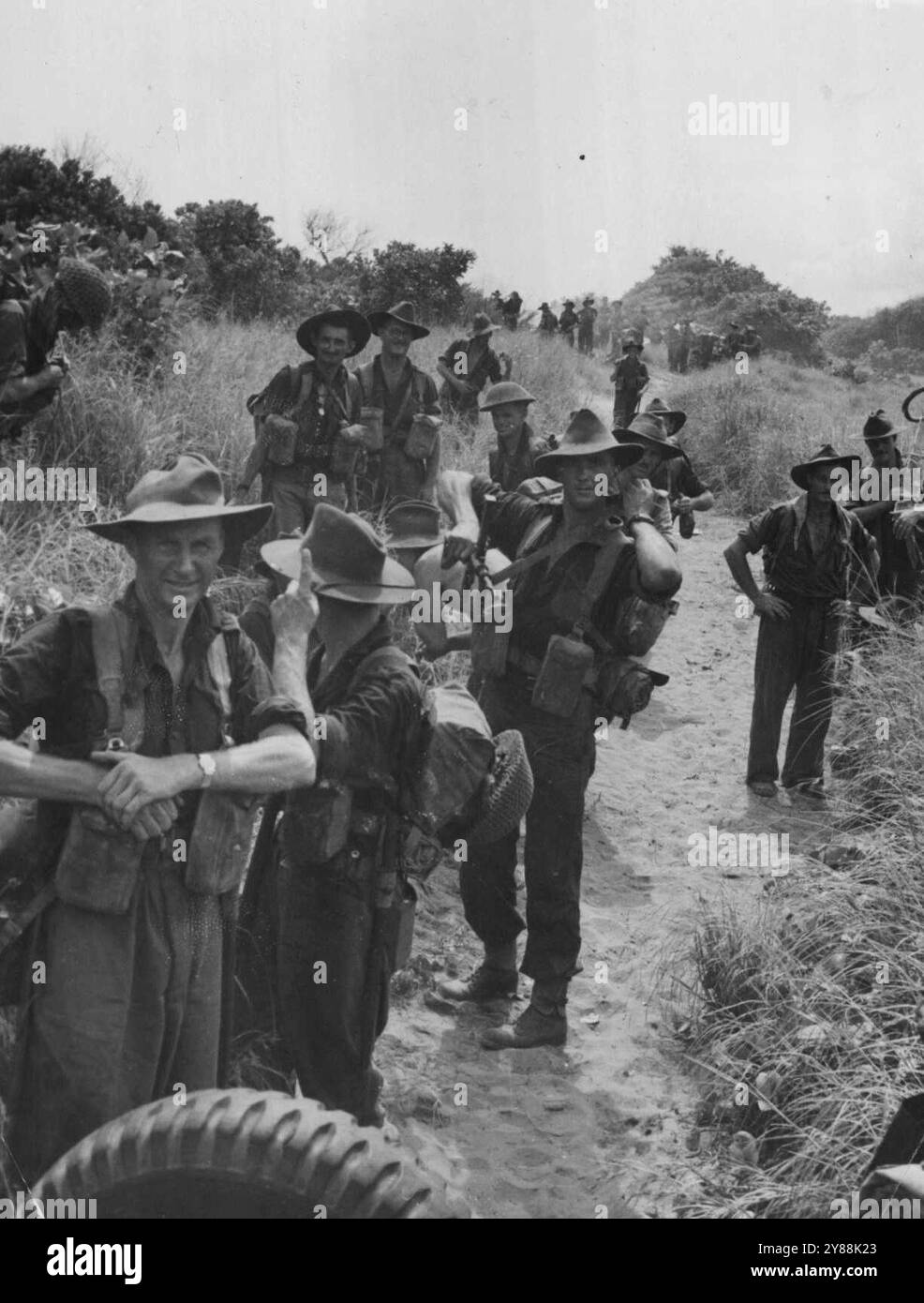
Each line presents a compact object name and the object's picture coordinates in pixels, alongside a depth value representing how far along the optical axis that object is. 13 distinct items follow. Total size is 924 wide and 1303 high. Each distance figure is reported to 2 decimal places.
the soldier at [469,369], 12.91
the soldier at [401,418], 8.49
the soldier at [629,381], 17.25
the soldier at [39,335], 6.38
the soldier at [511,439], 7.66
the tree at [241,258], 13.85
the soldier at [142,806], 2.77
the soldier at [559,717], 4.87
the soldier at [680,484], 9.00
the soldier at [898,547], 8.32
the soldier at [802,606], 7.46
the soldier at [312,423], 7.26
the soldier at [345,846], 3.54
